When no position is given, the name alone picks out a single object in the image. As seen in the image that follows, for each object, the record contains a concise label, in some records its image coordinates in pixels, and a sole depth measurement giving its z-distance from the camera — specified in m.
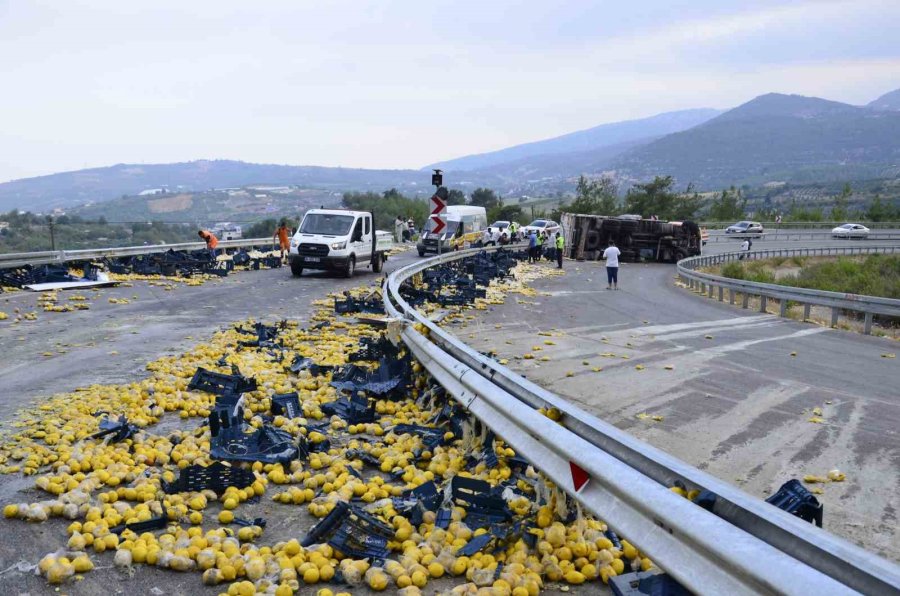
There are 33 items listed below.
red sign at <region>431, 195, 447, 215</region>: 25.42
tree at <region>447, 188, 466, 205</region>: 95.88
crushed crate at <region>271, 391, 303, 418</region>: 7.13
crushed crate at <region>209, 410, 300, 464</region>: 5.73
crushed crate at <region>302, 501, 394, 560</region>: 4.27
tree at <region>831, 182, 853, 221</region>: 89.19
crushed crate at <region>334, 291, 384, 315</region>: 15.64
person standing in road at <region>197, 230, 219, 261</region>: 26.97
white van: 39.72
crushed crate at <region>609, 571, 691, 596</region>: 3.10
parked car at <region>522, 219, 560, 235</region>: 50.12
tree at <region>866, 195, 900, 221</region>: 86.75
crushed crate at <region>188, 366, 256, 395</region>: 7.90
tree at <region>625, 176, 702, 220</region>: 89.62
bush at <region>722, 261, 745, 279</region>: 37.06
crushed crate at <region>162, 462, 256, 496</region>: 5.11
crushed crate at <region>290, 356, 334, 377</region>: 9.00
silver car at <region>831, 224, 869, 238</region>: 66.94
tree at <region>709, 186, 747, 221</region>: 99.69
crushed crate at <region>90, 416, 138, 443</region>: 6.17
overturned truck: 41.72
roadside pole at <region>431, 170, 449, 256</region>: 25.22
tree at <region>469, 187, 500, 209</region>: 101.81
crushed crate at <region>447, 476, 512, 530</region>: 4.62
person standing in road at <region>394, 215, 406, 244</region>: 55.72
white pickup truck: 24.70
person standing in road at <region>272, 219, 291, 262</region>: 30.44
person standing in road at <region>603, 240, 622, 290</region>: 25.20
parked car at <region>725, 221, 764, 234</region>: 70.75
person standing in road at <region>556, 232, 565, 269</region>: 34.81
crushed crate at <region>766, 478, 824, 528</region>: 3.69
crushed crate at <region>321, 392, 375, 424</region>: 7.13
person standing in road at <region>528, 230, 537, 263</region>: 37.56
